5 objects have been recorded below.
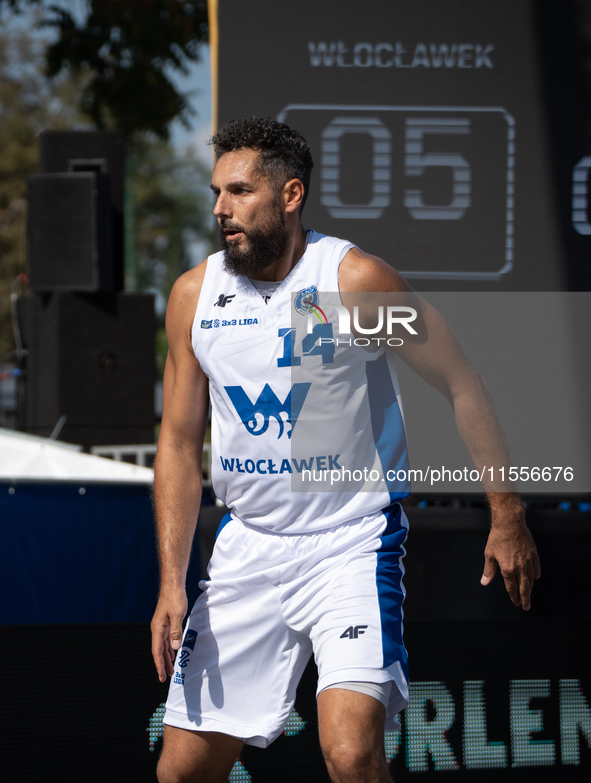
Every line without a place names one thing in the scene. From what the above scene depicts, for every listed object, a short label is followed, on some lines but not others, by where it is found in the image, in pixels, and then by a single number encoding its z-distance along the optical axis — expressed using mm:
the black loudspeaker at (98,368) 13703
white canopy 9680
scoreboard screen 7215
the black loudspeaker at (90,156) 14336
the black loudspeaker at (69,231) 13602
